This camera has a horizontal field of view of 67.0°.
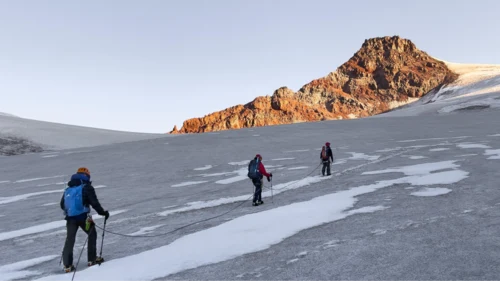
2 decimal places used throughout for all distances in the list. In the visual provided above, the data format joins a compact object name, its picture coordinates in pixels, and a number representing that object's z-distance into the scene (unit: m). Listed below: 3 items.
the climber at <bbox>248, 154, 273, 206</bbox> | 12.19
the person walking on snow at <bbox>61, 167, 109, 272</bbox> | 7.37
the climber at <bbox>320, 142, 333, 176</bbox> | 16.62
